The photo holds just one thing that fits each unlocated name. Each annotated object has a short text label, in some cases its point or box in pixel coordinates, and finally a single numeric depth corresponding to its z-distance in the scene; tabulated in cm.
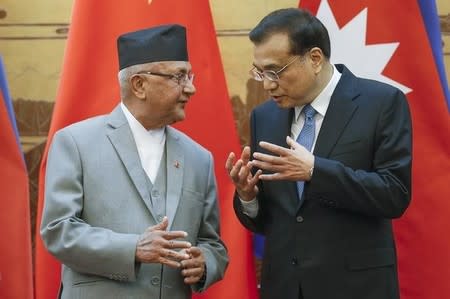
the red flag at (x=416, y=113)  690
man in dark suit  524
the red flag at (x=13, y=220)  669
